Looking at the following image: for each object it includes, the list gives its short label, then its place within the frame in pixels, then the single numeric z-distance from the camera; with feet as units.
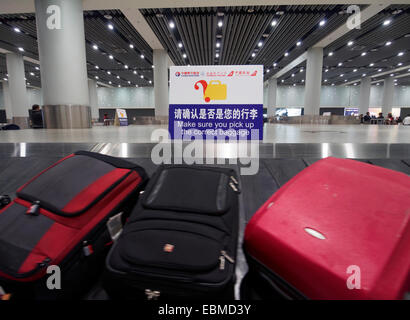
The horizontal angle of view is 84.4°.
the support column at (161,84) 39.93
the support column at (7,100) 71.92
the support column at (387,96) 70.45
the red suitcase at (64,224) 2.65
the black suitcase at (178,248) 2.42
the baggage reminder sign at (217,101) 6.37
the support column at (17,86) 41.83
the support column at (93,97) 70.94
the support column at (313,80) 40.70
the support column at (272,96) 73.41
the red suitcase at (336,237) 2.03
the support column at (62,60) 16.99
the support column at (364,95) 69.41
